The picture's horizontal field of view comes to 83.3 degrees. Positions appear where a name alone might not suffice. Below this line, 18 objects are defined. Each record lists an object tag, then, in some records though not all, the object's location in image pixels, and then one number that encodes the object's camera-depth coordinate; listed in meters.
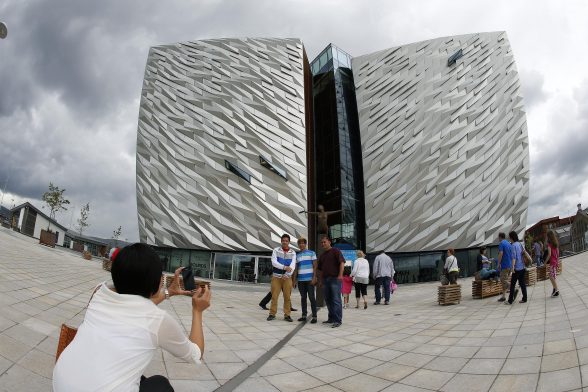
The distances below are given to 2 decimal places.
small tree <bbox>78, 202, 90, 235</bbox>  50.81
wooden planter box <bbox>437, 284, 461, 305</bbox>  8.67
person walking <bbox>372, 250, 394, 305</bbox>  10.09
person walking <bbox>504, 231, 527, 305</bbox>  7.00
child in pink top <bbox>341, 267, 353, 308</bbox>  9.63
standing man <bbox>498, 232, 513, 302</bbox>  7.32
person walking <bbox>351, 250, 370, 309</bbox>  9.50
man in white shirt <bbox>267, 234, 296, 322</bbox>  6.79
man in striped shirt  6.85
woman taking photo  1.26
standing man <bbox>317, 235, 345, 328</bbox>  6.38
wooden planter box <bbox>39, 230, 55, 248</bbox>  22.59
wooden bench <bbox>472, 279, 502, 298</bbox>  8.81
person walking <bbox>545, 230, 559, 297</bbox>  7.31
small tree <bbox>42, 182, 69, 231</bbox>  42.97
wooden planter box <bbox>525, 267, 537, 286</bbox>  9.88
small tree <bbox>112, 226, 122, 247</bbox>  62.41
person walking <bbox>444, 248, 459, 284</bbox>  9.85
